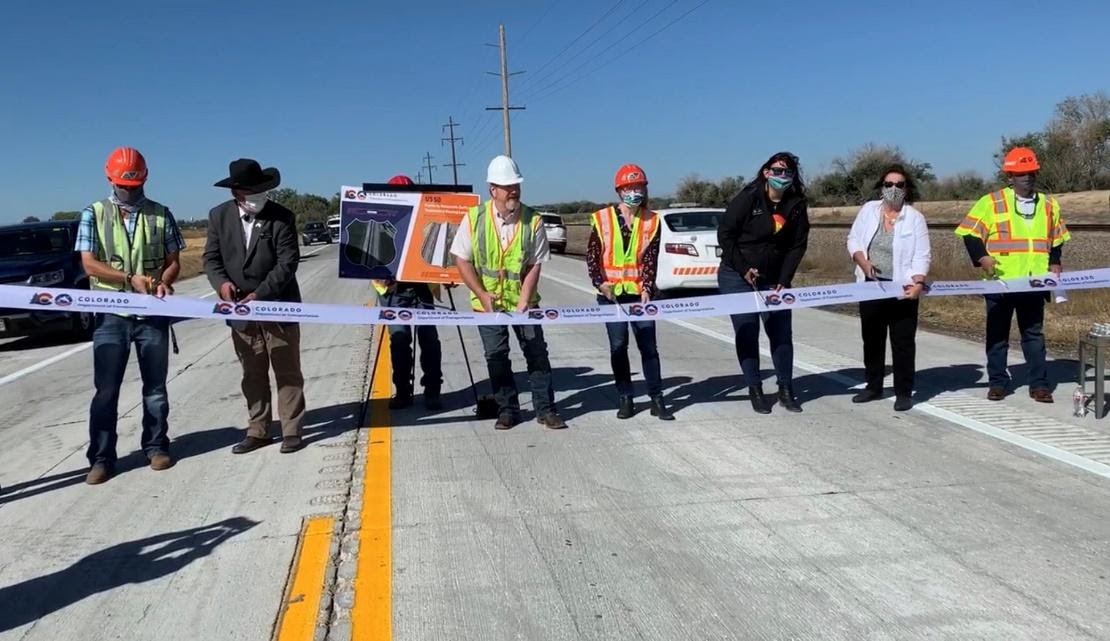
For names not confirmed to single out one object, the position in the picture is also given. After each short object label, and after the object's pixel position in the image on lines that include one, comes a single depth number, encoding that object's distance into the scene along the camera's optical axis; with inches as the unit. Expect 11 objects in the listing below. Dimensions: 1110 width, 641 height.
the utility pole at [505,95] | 2064.5
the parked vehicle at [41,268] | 477.4
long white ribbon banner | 222.4
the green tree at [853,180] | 1822.1
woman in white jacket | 265.3
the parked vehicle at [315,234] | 2299.8
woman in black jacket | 262.7
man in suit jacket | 235.0
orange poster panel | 270.1
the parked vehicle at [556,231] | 1314.0
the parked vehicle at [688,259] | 564.7
